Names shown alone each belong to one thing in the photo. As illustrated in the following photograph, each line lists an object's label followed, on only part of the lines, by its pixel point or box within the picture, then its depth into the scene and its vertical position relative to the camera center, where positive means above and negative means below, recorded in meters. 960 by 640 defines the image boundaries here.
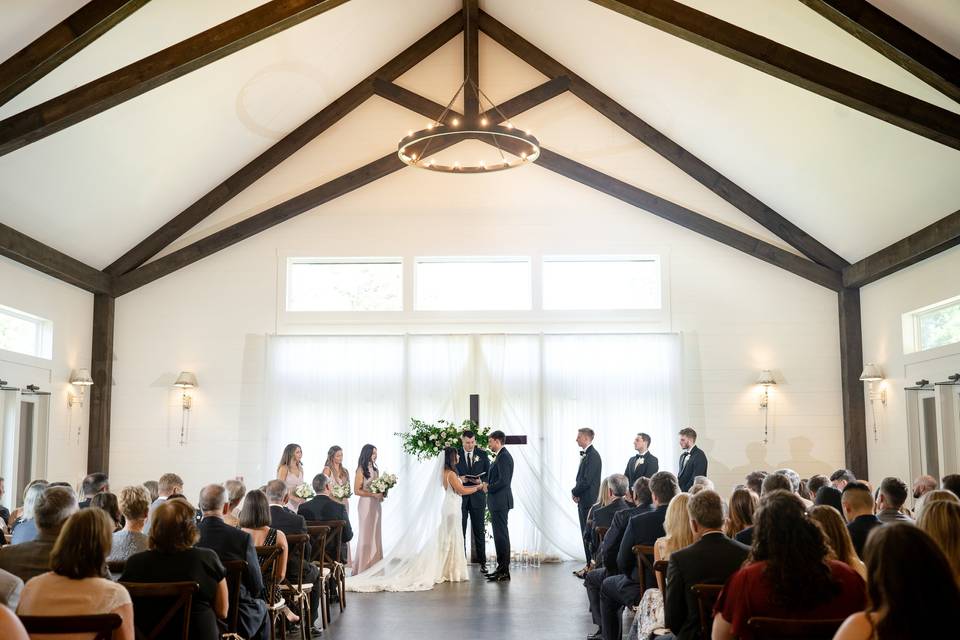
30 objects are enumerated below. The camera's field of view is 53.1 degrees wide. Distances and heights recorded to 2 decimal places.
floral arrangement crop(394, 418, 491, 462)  9.51 -0.09
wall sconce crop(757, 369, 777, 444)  11.50 +0.35
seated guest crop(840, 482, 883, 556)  4.90 -0.44
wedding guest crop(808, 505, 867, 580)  3.61 -0.41
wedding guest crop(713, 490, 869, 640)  3.00 -0.47
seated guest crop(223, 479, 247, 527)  6.62 -0.44
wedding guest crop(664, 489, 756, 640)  3.97 -0.56
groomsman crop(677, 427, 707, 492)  10.48 -0.34
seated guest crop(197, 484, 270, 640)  4.99 -0.64
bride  8.73 -1.22
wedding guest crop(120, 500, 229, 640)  4.06 -0.56
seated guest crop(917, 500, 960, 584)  3.26 -0.35
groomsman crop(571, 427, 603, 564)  10.10 -0.50
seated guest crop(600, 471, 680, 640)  5.59 -0.62
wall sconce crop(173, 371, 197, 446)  11.52 +0.40
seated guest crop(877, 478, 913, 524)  5.43 -0.41
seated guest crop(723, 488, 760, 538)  4.73 -0.40
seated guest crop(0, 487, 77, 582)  4.29 -0.52
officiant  9.69 -0.47
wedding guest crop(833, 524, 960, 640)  2.17 -0.37
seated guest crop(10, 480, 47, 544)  5.71 -0.55
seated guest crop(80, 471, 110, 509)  7.09 -0.40
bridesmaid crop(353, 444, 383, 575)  9.16 -0.84
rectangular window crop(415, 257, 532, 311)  11.95 +1.80
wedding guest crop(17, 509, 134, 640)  3.35 -0.53
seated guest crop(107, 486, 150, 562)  4.96 -0.49
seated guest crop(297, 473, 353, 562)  7.71 -0.63
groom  9.34 -0.69
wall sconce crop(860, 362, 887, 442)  10.76 +0.57
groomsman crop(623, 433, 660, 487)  10.46 -0.36
